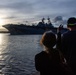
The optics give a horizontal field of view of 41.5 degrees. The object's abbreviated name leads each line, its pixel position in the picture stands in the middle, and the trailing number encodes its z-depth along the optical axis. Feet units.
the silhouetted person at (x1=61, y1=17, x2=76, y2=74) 6.10
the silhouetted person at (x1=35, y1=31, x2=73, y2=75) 5.17
